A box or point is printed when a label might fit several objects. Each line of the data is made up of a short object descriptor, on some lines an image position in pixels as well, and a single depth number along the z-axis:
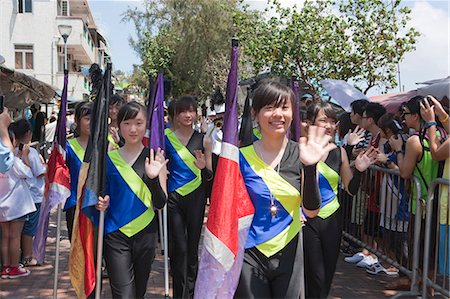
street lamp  21.00
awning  11.03
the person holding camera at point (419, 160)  5.32
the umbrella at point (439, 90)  8.29
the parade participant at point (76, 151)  5.42
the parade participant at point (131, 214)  3.86
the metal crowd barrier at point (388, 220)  5.47
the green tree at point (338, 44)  17.09
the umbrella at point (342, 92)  9.25
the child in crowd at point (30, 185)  6.33
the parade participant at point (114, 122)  5.93
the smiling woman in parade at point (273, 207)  3.18
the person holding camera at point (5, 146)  4.40
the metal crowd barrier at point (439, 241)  4.96
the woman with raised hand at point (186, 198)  5.07
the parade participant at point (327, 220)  4.04
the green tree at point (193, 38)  30.59
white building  30.12
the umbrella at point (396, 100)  12.56
